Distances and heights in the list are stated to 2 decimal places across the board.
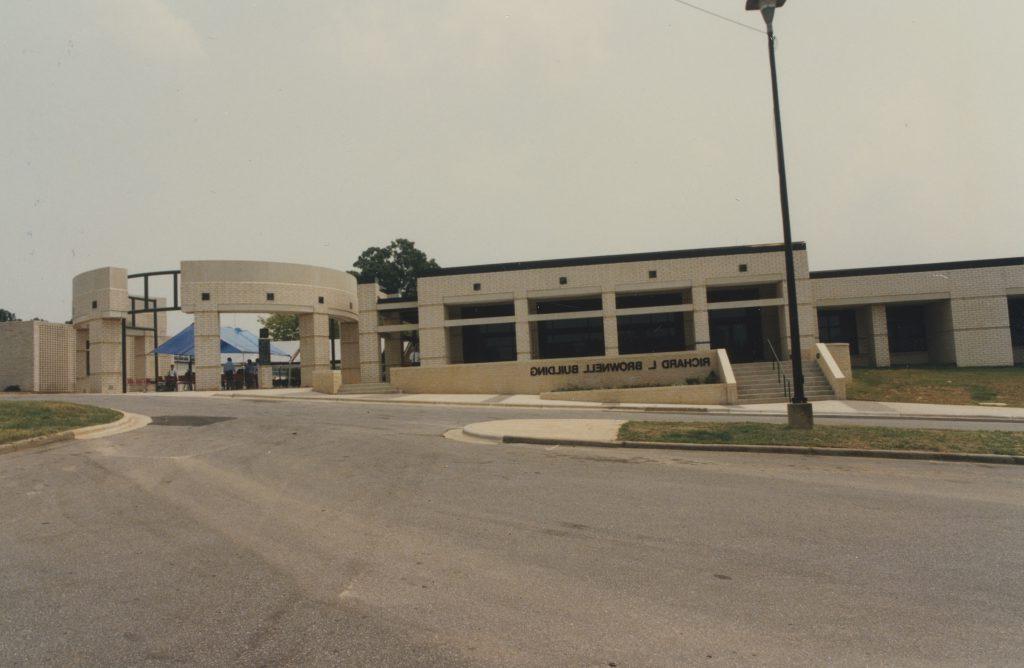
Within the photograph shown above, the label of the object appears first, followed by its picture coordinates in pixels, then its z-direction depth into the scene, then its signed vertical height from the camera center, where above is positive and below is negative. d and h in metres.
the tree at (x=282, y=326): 59.91 +4.67
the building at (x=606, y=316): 28.50 +2.15
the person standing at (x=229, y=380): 35.75 -0.28
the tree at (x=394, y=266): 68.31 +11.72
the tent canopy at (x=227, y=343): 37.06 +2.23
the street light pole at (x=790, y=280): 12.55 +1.47
